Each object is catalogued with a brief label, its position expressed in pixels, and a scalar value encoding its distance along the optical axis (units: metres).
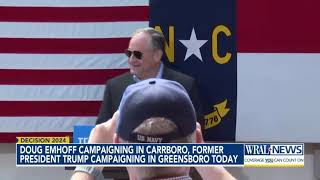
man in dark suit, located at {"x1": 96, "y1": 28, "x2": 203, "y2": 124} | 5.84
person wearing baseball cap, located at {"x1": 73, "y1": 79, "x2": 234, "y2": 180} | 2.00
